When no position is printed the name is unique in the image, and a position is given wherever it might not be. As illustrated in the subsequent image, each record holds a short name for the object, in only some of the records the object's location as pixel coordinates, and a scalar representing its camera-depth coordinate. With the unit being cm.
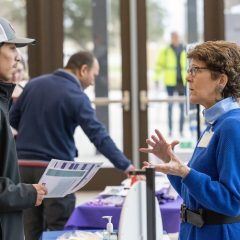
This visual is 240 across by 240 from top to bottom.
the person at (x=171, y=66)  1112
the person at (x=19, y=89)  754
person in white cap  326
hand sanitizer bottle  416
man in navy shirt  631
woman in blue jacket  320
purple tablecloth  543
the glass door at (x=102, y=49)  1102
